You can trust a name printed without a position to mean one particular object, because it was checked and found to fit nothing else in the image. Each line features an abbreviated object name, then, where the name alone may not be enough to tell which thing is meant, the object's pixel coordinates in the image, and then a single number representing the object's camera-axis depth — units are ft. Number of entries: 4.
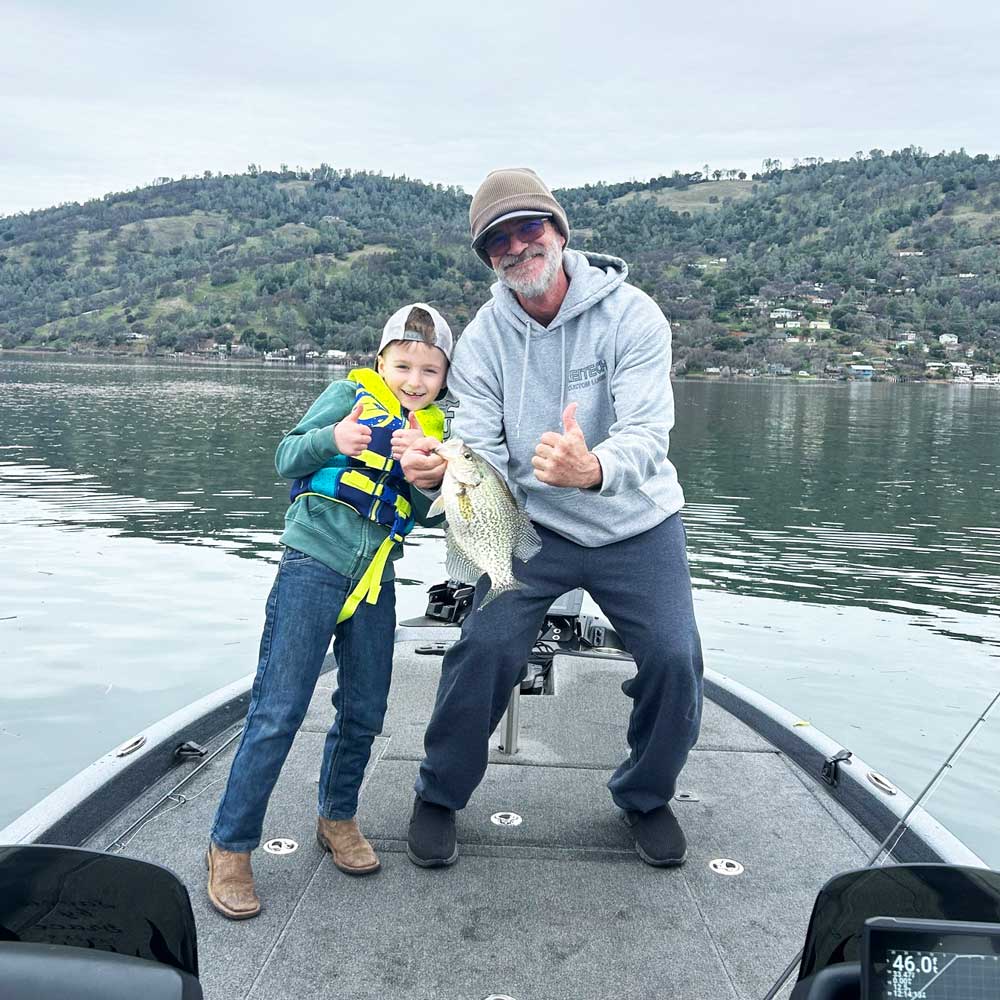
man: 12.41
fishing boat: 5.97
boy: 11.17
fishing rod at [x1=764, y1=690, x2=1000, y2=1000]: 6.89
